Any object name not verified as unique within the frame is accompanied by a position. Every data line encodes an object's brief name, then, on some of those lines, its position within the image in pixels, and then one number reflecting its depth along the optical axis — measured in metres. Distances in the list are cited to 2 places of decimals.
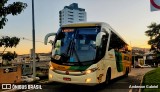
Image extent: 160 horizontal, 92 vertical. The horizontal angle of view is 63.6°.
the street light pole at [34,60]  8.52
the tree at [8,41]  5.95
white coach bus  5.78
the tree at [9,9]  5.84
